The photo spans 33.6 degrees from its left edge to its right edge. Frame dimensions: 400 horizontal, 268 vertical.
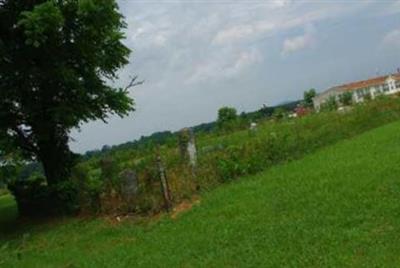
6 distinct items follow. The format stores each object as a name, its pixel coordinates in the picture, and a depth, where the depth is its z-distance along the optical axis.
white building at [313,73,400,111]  95.72
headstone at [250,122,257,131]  29.89
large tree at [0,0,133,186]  17.34
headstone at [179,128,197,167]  15.84
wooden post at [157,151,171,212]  13.61
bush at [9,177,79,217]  17.34
